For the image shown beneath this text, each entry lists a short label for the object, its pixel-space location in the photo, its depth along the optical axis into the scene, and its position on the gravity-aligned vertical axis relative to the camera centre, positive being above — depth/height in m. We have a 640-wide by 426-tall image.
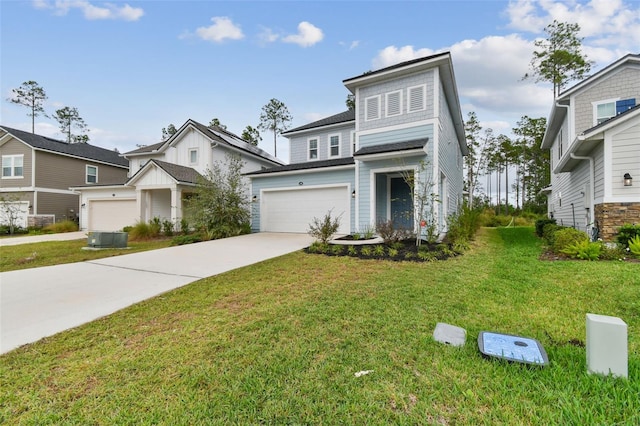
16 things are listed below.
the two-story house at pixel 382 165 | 9.84 +2.01
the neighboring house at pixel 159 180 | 14.88 +1.87
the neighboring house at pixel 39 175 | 18.02 +2.79
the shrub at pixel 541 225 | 11.91 -0.55
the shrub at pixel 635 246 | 5.96 -0.74
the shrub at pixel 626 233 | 6.43 -0.49
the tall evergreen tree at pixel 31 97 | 26.08 +11.43
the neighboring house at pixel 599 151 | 7.12 +1.87
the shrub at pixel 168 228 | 13.70 -0.69
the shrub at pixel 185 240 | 10.38 -0.99
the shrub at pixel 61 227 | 16.84 -0.76
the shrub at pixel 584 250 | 6.15 -0.86
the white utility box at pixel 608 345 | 1.97 -0.98
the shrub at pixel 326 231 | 8.64 -0.55
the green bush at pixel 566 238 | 6.77 -0.65
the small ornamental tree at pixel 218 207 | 11.51 +0.30
